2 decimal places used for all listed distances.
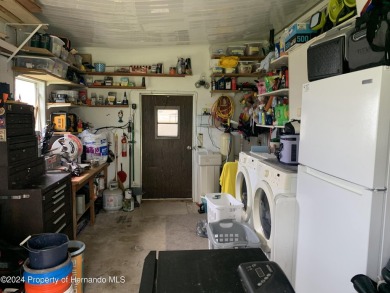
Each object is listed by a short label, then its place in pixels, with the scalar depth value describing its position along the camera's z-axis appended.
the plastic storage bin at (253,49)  3.90
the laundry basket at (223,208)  2.47
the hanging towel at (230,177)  3.38
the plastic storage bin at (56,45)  2.82
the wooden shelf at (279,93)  2.71
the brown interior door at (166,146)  4.34
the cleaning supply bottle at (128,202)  3.97
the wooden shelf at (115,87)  4.07
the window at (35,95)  3.08
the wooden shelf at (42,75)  2.65
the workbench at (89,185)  2.65
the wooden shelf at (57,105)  3.41
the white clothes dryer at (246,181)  2.45
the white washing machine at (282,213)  1.66
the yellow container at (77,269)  1.89
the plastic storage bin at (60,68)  2.97
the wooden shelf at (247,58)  3.91
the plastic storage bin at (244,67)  3.92
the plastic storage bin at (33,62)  2.66
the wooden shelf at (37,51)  2.61
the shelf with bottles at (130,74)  4.01
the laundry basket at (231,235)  1.93
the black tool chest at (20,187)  1.88
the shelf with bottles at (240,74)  3.91
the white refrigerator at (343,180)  0.98
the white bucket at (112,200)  3.89
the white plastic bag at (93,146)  3.67
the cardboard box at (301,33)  2.28
